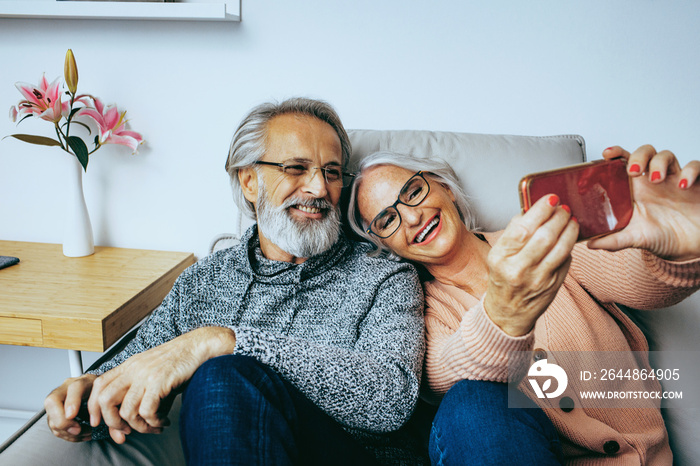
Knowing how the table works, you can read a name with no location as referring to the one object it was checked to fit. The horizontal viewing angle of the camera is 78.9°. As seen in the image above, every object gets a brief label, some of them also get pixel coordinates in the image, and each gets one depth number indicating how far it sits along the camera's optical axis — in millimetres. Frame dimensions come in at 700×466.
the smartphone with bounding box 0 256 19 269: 1508
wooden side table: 1239
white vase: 1557
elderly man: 715
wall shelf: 1414
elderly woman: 666
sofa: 912
